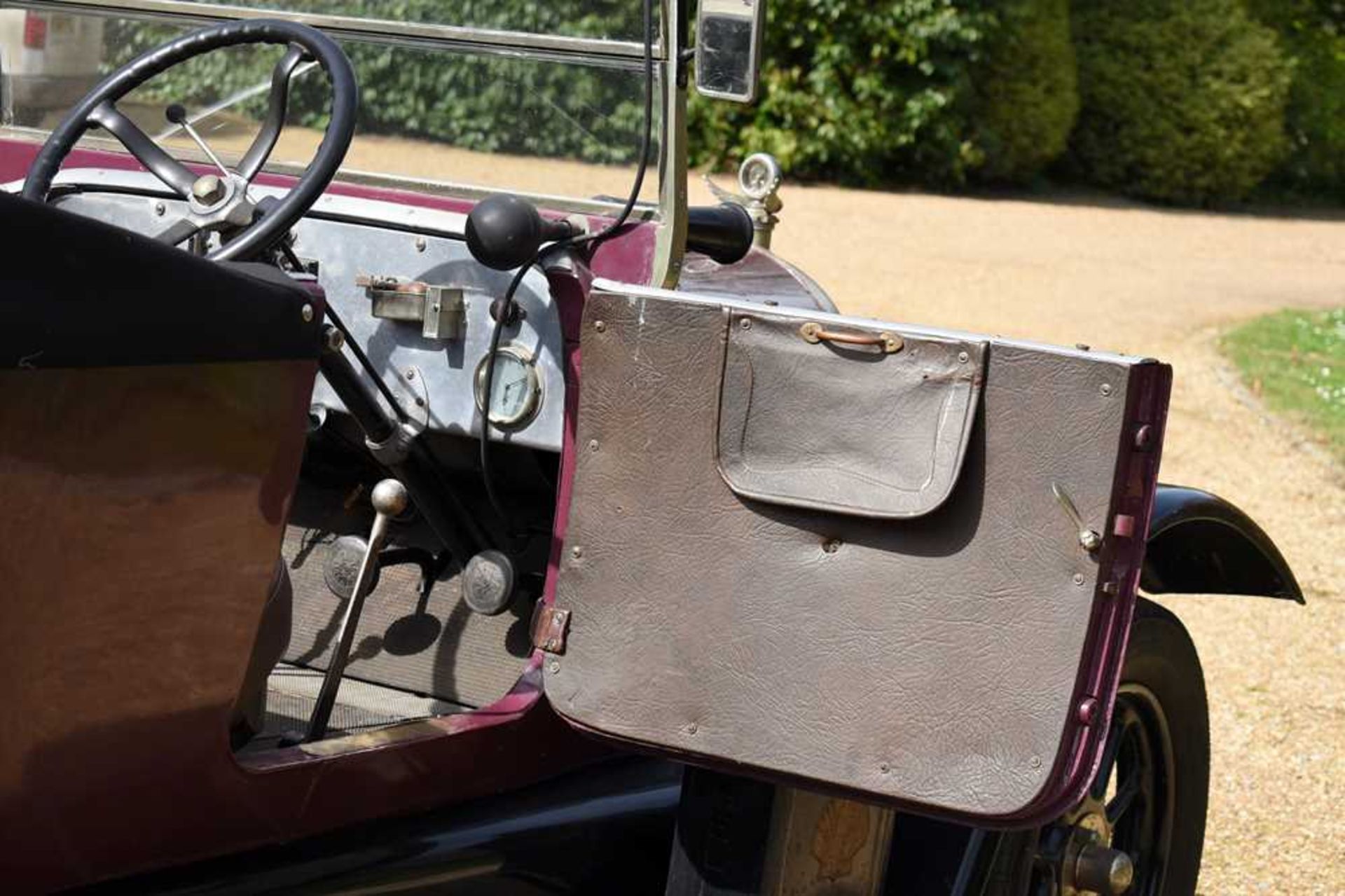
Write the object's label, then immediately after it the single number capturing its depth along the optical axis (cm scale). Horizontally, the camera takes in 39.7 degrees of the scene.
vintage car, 177
